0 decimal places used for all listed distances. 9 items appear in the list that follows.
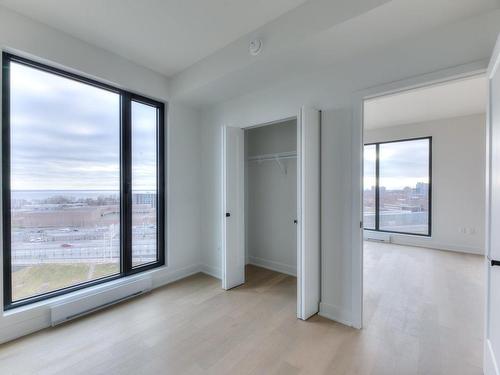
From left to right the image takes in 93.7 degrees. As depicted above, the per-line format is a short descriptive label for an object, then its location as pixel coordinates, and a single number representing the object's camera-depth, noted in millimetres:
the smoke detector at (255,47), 2227
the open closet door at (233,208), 3082
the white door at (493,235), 1399
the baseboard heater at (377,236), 5562
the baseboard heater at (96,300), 2299
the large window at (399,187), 5246
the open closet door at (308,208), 2295
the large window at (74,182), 2213
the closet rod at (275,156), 3457
